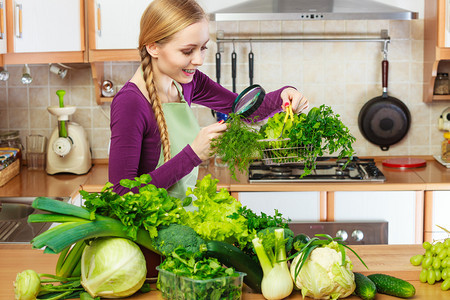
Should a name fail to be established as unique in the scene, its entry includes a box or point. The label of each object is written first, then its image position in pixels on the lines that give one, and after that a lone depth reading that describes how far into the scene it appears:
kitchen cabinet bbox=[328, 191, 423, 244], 3.15
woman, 1.87
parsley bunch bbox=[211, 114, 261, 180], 1.68
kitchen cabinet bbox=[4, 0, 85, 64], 3.18
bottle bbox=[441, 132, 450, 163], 3.50
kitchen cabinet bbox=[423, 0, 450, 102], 3.27
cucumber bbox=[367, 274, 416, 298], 1.53
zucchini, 1.47
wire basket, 1.70
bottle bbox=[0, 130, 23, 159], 3.58
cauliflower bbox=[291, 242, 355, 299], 1.47
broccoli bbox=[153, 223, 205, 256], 1.46
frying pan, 3.63
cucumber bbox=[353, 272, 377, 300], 1.50
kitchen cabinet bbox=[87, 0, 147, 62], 3.24
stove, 3.18
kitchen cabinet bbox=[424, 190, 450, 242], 3.12
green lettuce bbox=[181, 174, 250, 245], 1.54
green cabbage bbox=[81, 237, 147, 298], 1.46
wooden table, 1.57
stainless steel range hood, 3.22
